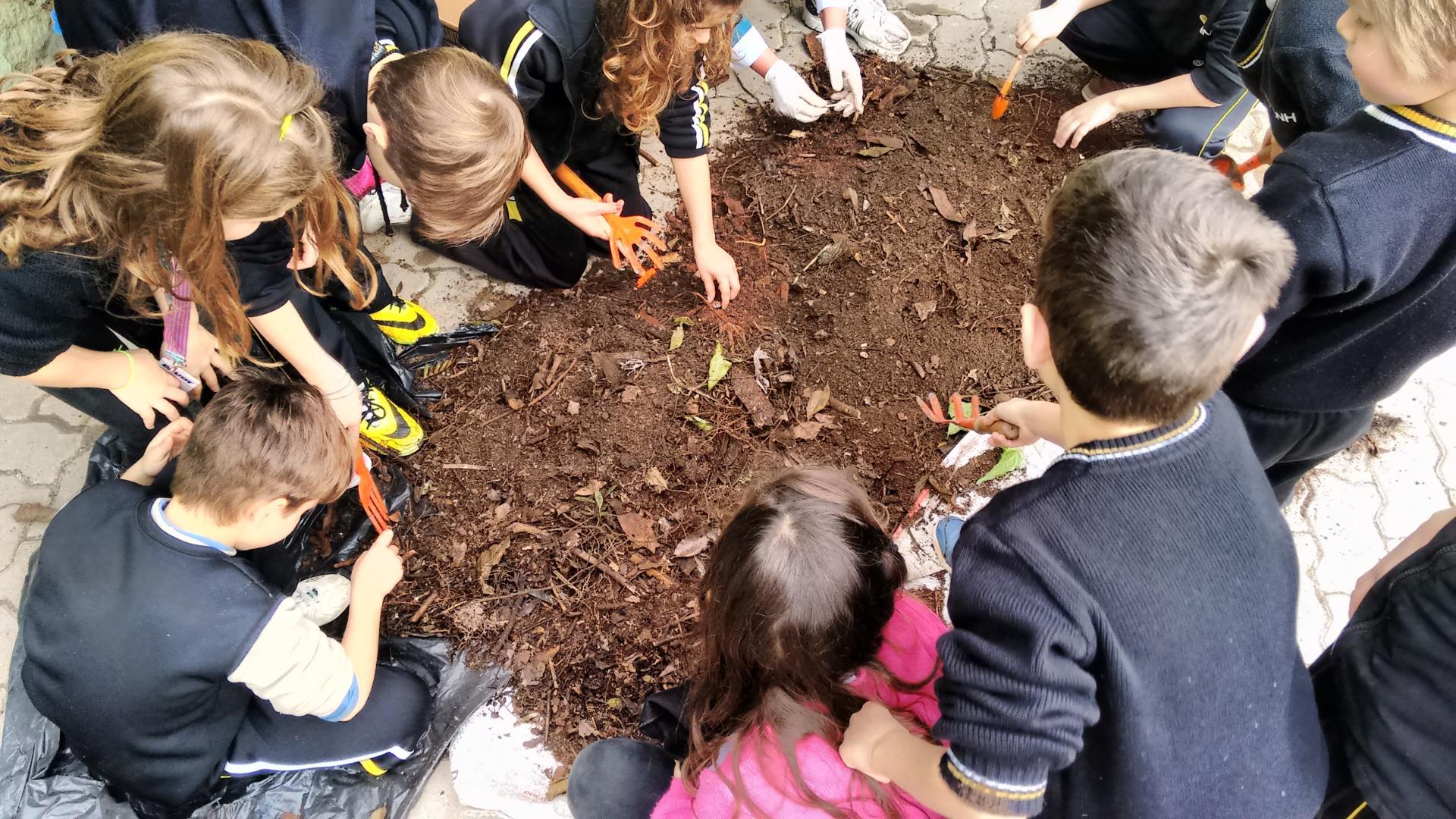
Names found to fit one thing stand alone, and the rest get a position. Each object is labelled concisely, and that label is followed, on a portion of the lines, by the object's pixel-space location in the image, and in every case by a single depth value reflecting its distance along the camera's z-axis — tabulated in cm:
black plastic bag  175
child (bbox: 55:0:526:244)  175
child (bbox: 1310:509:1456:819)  119
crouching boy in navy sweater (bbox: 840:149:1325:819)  100
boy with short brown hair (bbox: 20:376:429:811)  147
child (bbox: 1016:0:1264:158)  255
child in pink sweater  125
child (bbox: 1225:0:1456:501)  125
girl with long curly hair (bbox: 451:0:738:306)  196
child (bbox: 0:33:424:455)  141
